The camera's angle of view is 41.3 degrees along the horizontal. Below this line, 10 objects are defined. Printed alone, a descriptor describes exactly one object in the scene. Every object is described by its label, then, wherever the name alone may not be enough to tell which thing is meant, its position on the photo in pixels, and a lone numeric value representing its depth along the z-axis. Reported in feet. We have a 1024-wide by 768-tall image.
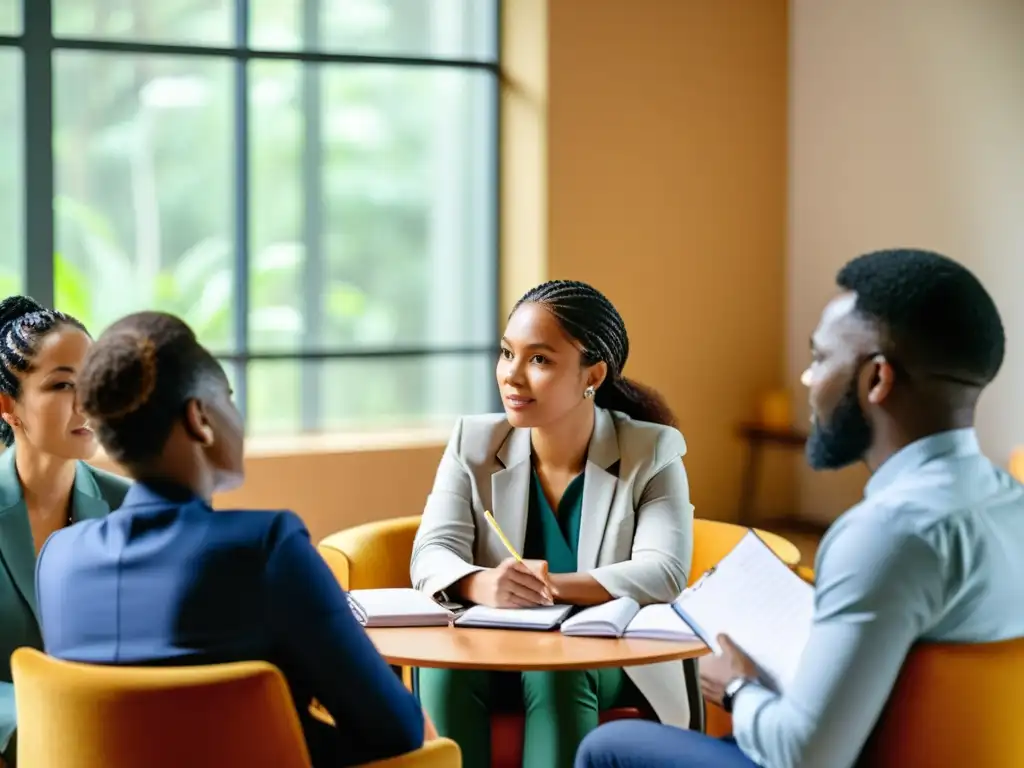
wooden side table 21.01
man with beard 5.54
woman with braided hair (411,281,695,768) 9.16
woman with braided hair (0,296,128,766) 8.30
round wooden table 7.86
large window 18.16
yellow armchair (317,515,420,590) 10.98
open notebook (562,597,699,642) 8.37
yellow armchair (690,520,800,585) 11.35
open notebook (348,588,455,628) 8.80
